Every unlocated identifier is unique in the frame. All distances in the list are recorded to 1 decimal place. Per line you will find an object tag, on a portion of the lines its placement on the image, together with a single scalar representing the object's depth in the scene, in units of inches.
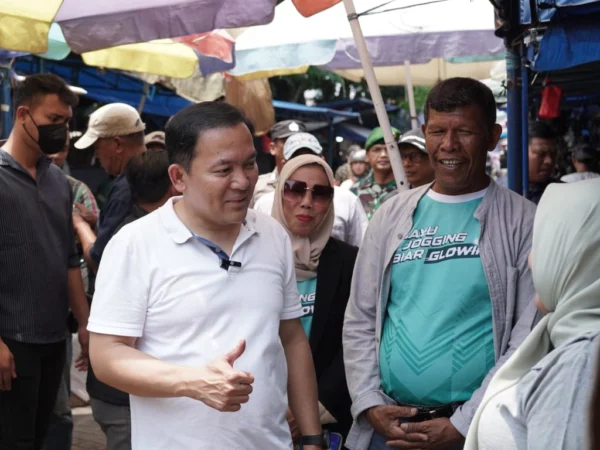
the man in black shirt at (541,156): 259.8
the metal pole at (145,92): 399.5
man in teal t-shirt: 126.0
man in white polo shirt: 103.3
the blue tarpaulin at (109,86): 437.1
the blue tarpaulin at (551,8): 162.1
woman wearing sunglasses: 149.7
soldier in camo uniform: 283.3
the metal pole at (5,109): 272.2
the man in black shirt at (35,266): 177.5
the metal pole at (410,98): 379.9
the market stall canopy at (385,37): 301.6
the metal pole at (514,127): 222.2
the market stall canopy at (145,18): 201.3
